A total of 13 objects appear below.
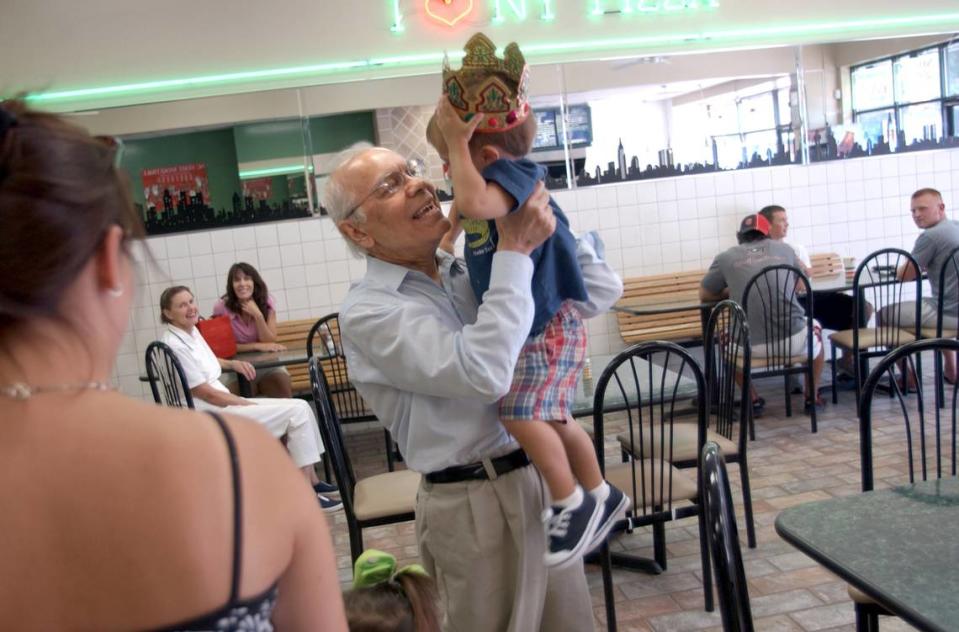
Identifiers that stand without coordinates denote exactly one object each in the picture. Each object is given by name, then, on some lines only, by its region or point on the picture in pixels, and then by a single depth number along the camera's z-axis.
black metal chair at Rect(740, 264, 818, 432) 4.38
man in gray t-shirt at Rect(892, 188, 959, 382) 4.57
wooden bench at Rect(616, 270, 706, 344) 5.83
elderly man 1.40
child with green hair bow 1.26
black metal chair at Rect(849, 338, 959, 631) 1.67
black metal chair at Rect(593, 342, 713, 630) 2.36
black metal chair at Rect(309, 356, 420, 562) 2.54
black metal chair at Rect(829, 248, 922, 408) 4.30
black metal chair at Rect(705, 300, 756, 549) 2.88
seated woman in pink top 4.90
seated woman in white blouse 3.90
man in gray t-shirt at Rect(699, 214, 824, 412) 4.48
